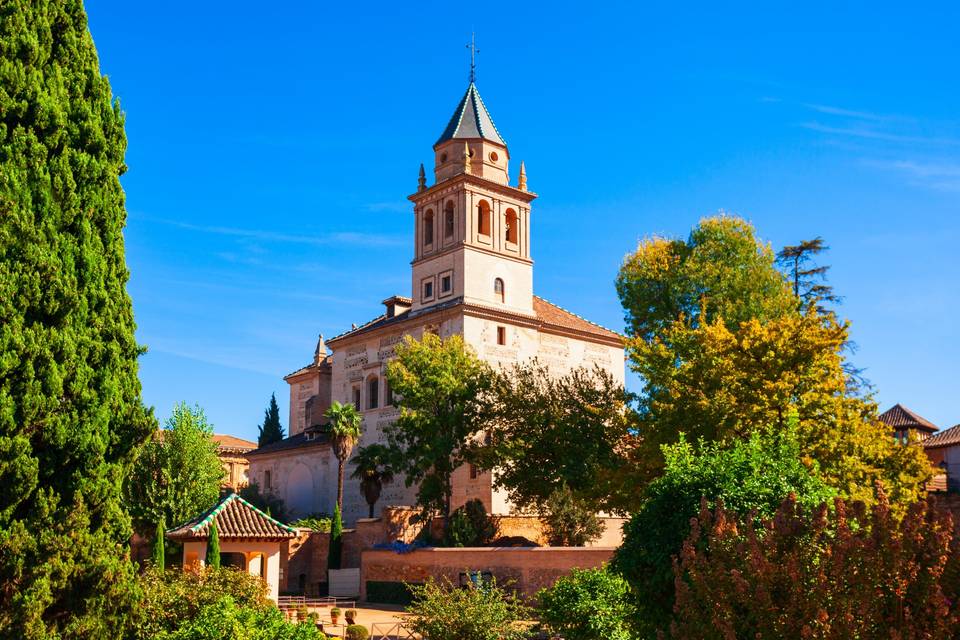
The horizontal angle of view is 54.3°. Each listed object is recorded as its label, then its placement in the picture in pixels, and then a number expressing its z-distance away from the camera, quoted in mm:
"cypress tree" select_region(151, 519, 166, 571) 34100
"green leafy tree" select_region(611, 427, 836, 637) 15289
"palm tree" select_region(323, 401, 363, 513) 44406
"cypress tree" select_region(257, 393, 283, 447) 68188
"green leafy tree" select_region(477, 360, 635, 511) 34469
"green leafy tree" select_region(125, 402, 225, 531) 40125
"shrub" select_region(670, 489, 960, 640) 7387
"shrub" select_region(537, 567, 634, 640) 18203
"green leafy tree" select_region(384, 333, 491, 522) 37719
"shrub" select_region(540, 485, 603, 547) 33625
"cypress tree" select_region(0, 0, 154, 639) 13492
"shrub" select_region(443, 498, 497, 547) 36031
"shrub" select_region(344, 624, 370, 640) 23859
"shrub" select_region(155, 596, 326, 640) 13680
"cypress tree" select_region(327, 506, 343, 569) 39625
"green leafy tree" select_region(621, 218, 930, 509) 26031
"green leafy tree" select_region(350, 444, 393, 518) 40219
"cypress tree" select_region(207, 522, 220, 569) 26078
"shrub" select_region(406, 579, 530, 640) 18047
